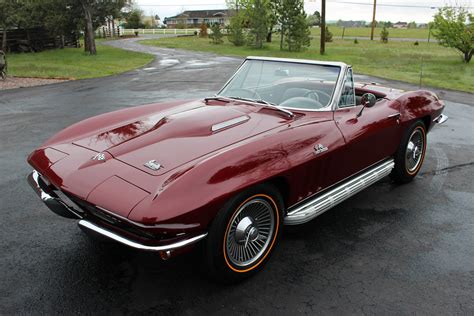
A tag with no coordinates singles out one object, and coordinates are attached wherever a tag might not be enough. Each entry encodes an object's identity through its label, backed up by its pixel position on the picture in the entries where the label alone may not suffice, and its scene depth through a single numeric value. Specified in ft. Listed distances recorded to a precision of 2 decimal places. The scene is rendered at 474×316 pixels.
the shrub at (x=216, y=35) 126.52
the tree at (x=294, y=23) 93.50
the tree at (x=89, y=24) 81.62
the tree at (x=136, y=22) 224.94
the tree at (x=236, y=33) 117.79
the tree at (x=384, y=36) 135.85
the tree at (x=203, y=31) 168.86
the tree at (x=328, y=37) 134.31
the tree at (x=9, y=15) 84.69
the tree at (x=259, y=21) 105.91
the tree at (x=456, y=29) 69.56
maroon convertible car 8.44
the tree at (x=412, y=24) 367.74
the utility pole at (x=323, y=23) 83.47
